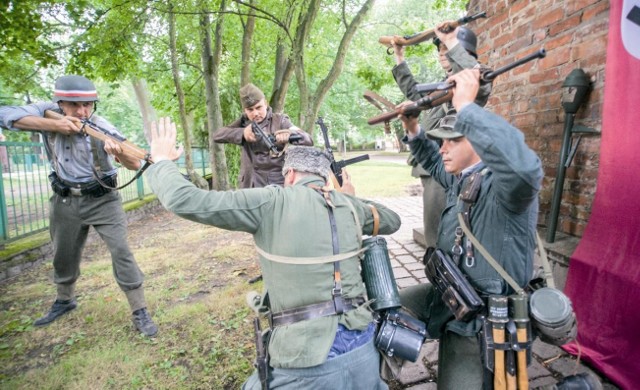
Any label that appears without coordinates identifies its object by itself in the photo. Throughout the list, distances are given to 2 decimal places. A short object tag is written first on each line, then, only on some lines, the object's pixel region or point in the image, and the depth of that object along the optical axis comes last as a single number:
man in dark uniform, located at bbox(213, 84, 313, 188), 3.81
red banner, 2.24
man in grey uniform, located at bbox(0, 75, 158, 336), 3.27
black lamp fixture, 2.73
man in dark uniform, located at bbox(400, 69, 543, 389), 1.45
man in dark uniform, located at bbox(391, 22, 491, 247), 2.36
